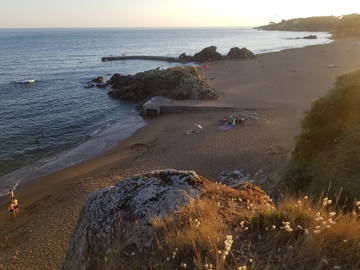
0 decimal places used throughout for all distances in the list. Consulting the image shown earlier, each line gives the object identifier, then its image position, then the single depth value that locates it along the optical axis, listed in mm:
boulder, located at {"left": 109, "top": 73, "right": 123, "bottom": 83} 41759
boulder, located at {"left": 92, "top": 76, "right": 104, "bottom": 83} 44094
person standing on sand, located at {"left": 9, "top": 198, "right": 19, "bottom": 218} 12461
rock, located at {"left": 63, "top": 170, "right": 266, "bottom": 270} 4331
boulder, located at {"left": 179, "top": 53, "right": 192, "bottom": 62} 63525
